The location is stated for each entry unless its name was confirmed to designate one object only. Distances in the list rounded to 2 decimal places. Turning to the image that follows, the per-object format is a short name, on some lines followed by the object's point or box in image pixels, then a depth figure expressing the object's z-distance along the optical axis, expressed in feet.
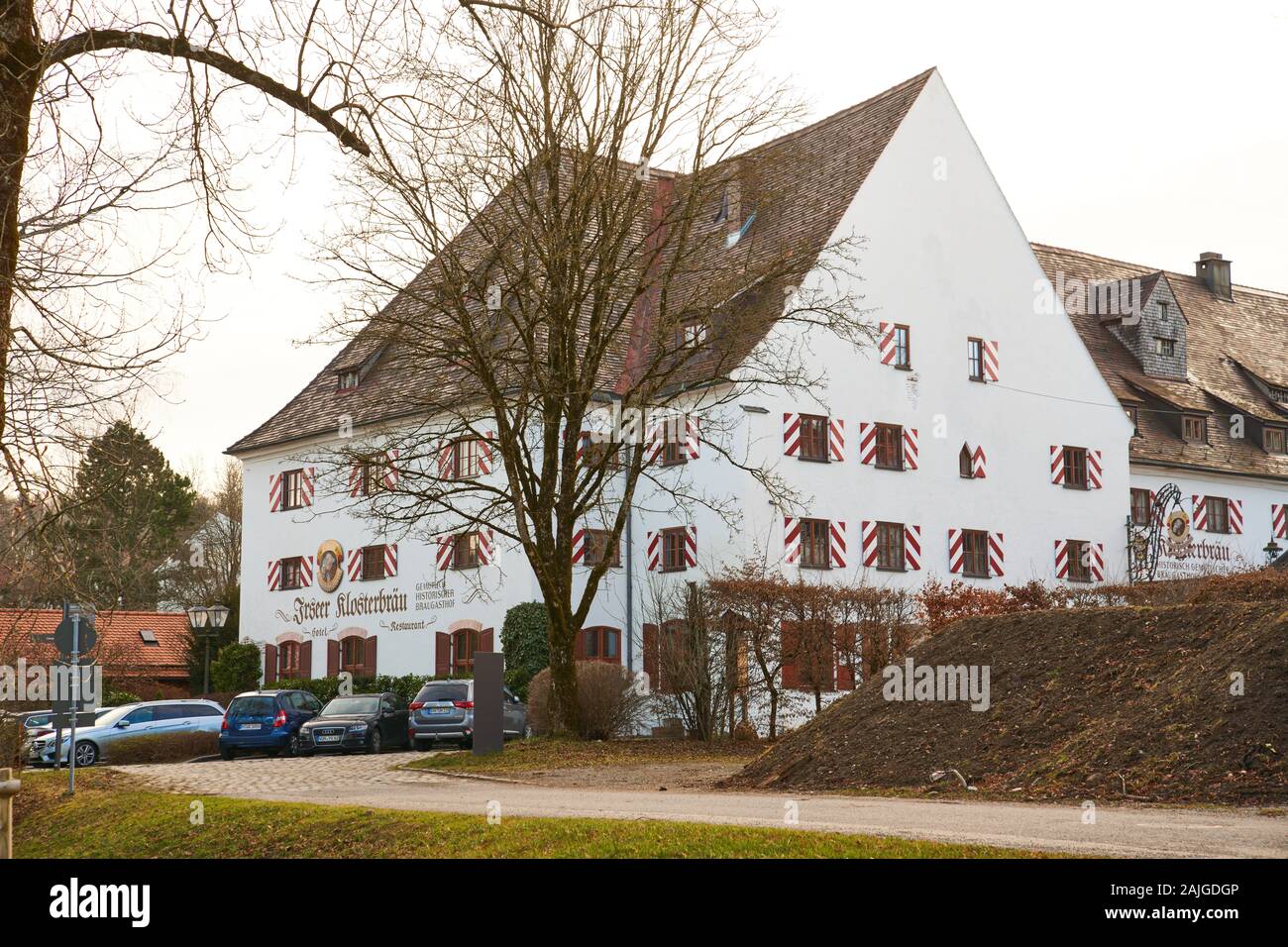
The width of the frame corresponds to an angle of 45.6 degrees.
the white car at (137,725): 102.22
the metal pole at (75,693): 57.88
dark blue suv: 99.96
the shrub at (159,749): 100.17
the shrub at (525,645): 110.01
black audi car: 97.96
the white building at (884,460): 114.62
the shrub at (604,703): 85.40
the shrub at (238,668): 142.00
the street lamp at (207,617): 132.16
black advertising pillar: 77.00
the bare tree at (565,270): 79.05
